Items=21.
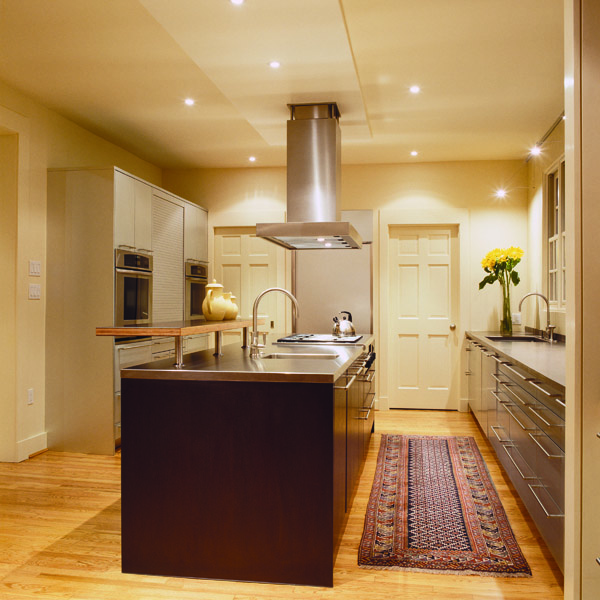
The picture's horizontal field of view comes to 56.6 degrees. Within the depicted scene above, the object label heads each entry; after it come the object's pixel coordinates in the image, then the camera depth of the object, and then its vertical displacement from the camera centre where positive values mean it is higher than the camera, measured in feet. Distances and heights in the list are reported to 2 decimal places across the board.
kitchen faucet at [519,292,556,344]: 14.90 -0.62
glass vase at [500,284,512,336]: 17.65 -0.41
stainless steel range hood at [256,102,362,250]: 12.50 +3.16
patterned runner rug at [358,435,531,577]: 8.32 -3.83
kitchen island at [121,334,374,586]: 7.47 -2.32
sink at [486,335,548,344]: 15.82 -0.98
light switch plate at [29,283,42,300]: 13.75 +0.30
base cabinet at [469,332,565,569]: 7.25 -2.22
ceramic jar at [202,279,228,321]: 10.11 -0.03
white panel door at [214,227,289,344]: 20.67 +1.24
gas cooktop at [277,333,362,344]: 13.80 -0.91
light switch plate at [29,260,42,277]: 13.73 +0.87
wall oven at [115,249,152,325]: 14.32 +0.44
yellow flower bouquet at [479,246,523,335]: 17.53 +1.11
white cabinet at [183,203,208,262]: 19.02 +2.50
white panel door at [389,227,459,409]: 20.10 -0.47
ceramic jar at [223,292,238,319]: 10.27 -0.08
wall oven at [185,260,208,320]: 19.10 +0.61
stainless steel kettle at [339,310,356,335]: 16.46 -0.72
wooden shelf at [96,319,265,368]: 7.54 -0.37
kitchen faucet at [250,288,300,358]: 9.95 -0.65
